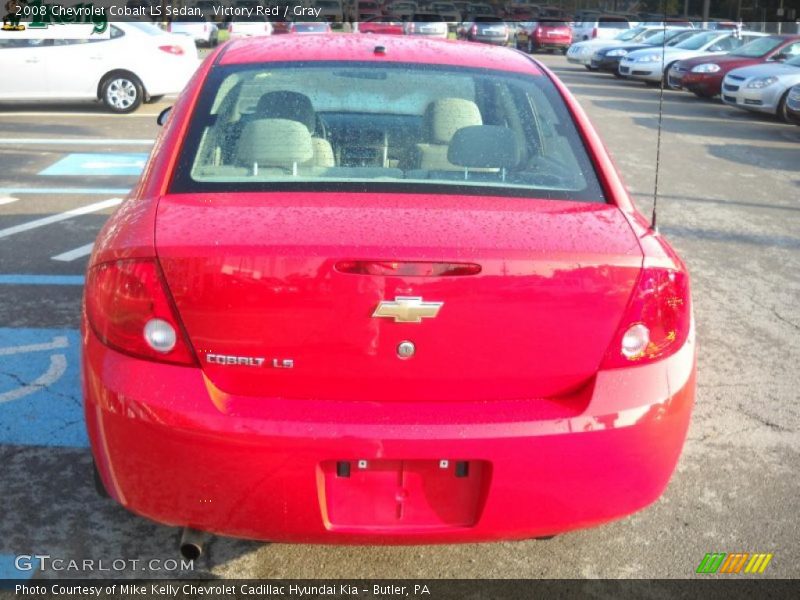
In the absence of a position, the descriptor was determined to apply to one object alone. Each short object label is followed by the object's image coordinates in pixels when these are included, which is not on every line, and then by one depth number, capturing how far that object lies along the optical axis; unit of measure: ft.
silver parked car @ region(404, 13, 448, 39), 119.03
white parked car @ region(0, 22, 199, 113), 46.13
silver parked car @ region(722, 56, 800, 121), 53.21
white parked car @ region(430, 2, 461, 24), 156.87
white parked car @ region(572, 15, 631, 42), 116.57
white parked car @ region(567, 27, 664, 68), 90.74
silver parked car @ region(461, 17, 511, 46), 127.85
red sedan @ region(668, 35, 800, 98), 62.75
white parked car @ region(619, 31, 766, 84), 74.69
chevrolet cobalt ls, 8.21
